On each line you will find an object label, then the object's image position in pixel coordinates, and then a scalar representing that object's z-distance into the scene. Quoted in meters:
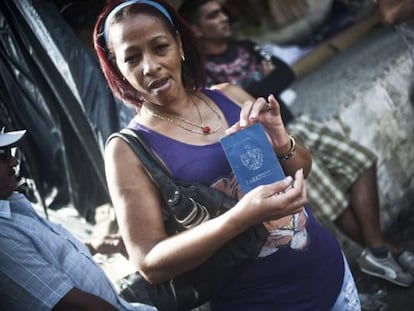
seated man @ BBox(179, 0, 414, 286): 2.92
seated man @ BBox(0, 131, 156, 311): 1.47
